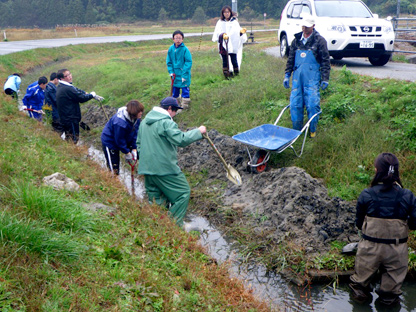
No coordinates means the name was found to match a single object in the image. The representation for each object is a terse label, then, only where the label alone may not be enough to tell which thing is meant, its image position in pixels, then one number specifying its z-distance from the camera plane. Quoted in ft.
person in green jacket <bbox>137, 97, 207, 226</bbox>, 18.30
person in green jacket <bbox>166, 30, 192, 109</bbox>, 33.48
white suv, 36.27
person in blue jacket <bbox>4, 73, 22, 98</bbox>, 41.39
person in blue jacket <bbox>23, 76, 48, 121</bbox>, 34.88
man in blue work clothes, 24.88
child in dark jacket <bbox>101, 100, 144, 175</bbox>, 21.83
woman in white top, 37.55
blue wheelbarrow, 24.00
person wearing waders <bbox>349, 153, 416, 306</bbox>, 14.78
